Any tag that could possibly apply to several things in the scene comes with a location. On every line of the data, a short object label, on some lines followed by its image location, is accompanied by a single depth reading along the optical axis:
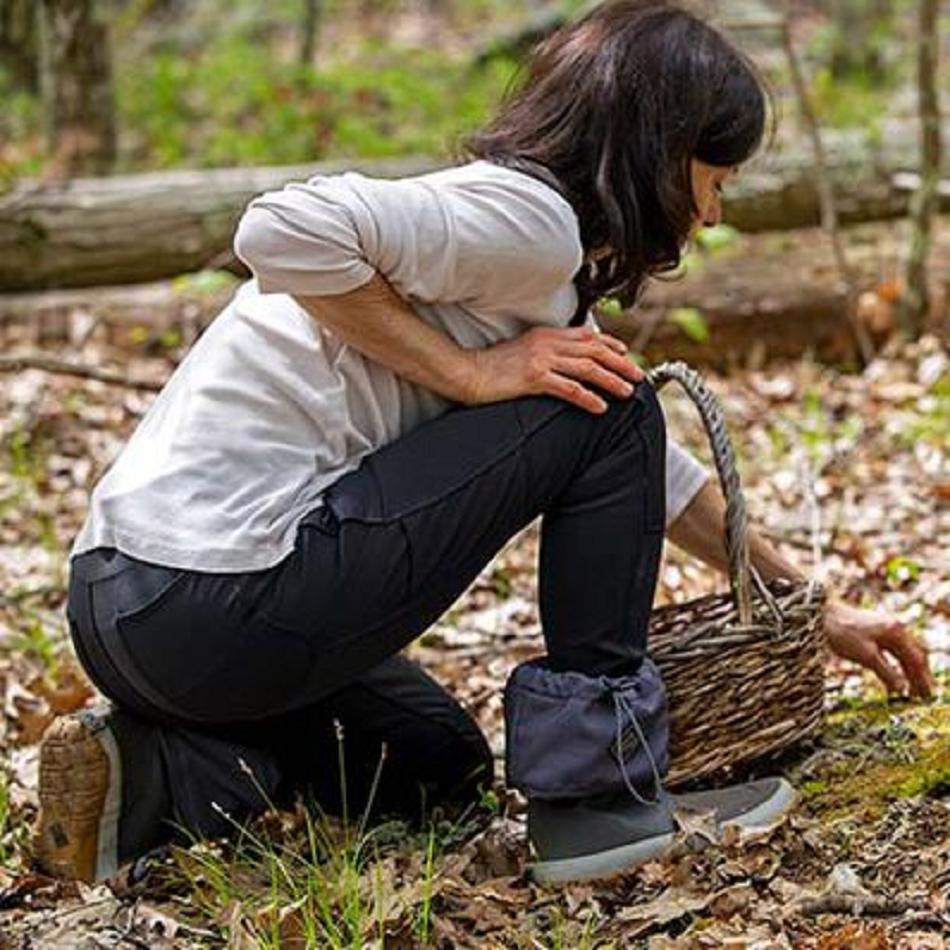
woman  4.60
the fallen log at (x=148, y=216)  11.32
